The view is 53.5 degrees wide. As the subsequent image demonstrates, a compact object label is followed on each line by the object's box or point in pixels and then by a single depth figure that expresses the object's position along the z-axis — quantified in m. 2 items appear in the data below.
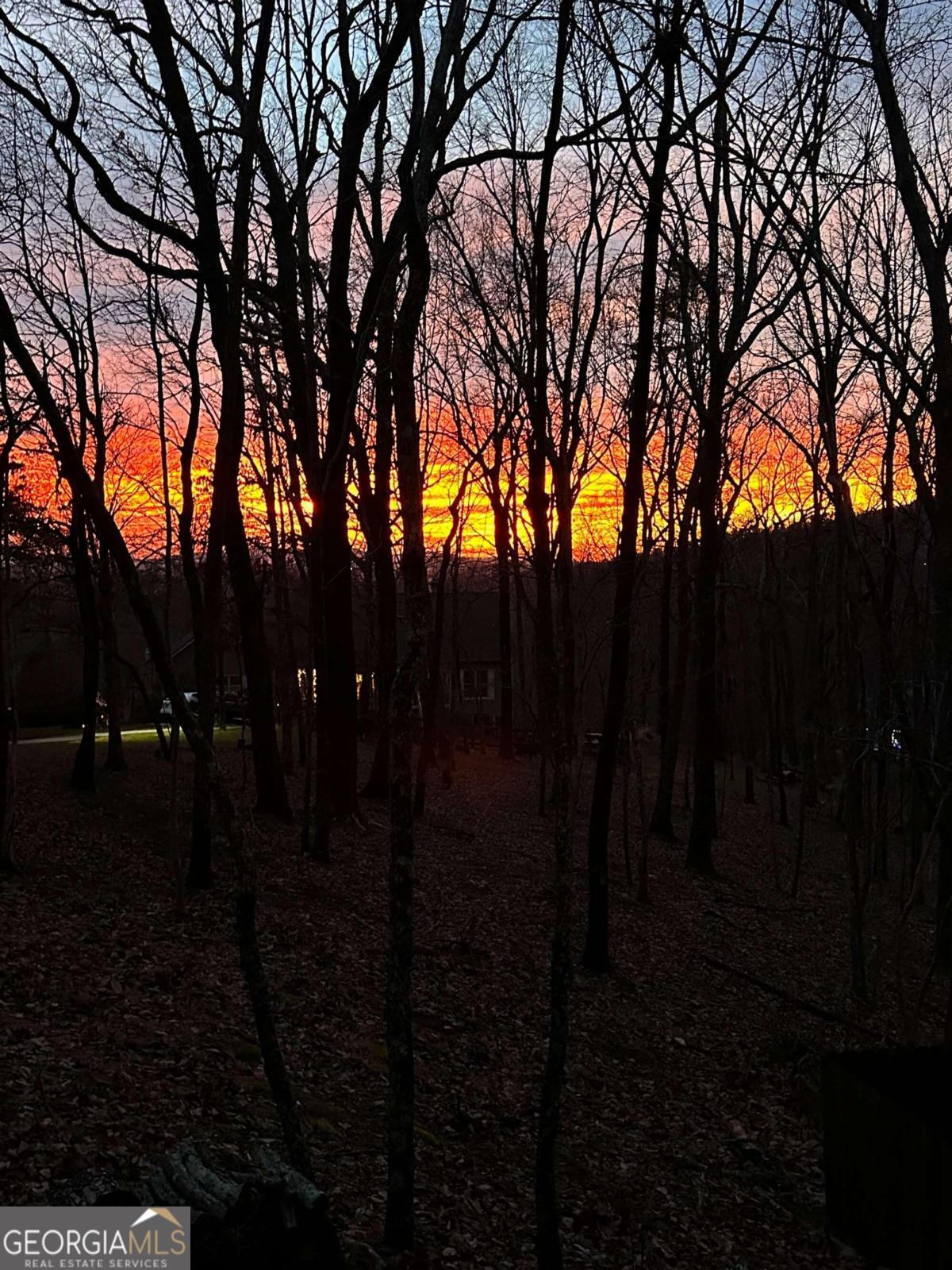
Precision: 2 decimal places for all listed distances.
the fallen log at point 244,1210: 3.90
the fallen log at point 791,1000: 10.08
